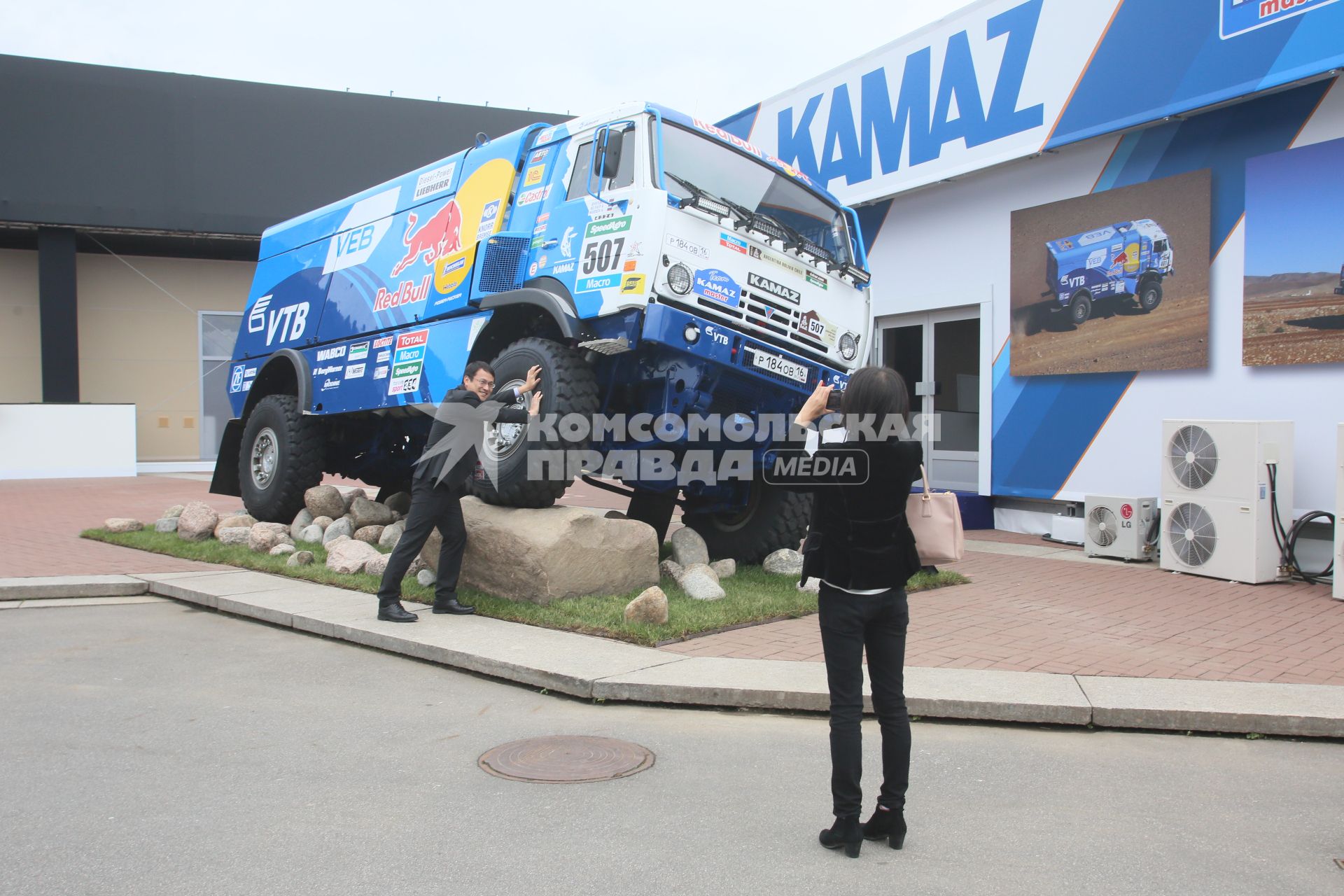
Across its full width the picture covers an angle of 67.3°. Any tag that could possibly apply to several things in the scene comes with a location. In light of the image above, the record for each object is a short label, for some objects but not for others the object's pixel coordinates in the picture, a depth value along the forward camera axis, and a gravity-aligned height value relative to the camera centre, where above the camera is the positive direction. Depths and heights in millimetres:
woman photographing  3488 -523
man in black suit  6789 -190
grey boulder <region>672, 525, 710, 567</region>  8438 -954
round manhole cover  4145 -1390
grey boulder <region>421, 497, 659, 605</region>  7031 -846
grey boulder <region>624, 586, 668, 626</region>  6473 -1112
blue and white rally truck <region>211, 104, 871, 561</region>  6961 +1048
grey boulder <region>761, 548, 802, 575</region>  8570 -1090
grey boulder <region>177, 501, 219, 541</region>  10555 -909
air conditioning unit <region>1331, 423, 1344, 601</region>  7660 -785
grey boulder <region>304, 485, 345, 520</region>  10125 -652
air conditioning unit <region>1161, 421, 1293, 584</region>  8344 -511
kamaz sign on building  8688 +3677
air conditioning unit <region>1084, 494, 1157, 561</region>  9578 -886
